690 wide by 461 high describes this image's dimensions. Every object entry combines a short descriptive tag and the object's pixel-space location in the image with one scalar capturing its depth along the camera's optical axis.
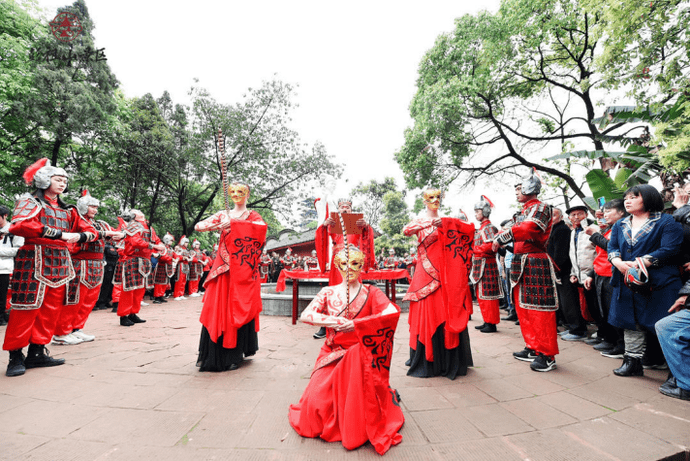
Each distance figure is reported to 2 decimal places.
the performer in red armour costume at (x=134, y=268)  6.06
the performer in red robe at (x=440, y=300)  3.39
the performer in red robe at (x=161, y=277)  9.93
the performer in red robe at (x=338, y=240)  4.79
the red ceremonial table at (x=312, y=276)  5.17
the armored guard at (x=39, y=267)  3.52
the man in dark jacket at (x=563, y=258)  5.27
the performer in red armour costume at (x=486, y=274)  5.54
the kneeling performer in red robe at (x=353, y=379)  2.07
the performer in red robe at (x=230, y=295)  3.53
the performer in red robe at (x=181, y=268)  10.81
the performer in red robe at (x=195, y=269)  11.84
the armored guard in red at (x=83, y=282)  4.60
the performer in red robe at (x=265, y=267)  16.56
